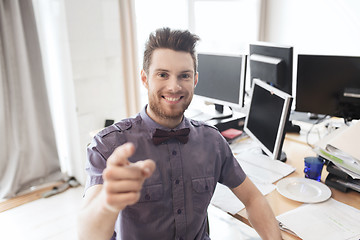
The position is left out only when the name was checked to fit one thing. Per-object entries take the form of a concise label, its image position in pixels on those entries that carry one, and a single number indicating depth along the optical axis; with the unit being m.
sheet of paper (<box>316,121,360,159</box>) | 1.37
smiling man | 1.17
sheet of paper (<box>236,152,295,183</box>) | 1.59
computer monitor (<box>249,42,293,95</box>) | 1.98
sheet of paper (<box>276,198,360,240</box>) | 1.14
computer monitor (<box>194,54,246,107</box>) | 2.11
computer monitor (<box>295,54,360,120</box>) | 1.81
